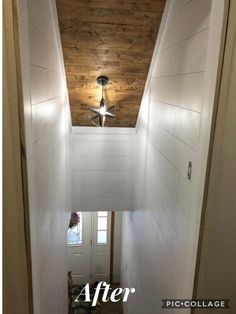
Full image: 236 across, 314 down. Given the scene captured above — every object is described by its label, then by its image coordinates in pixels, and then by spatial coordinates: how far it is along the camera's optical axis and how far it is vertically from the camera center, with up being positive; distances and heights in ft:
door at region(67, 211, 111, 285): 18.56 -10.41
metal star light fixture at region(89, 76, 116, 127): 9.33 -0.83
